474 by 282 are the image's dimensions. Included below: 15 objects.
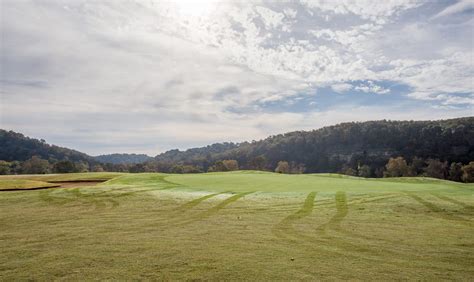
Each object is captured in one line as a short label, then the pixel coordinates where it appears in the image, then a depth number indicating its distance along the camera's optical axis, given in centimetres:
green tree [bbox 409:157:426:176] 14175
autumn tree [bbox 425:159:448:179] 13350
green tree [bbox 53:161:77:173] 9779
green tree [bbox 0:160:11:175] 10841
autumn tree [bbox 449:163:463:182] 12675
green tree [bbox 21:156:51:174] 12069
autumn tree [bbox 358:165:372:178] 14912
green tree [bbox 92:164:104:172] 13625
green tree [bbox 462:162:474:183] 11417
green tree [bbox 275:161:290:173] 17315
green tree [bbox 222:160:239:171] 16312
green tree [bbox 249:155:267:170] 17840
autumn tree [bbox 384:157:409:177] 14011
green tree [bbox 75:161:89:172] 10692
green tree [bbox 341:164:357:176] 15845
